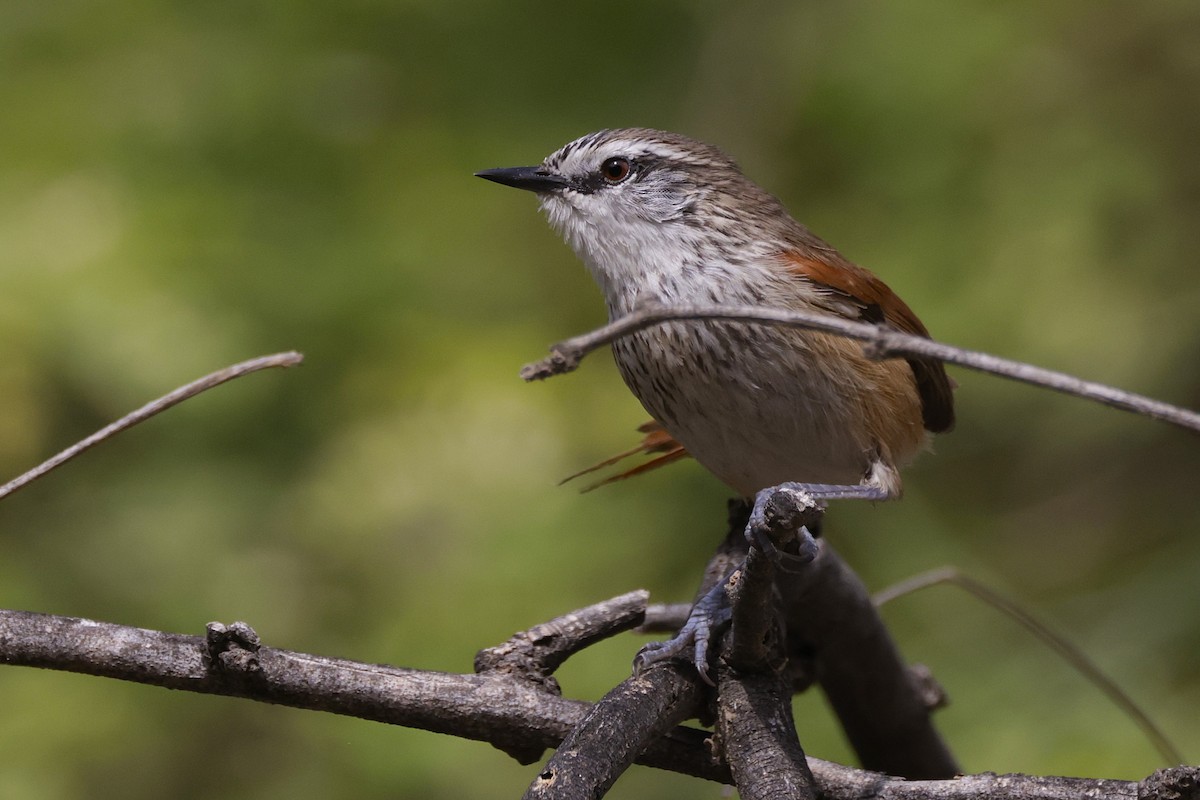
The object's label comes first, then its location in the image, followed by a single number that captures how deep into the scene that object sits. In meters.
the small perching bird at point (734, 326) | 5.73
